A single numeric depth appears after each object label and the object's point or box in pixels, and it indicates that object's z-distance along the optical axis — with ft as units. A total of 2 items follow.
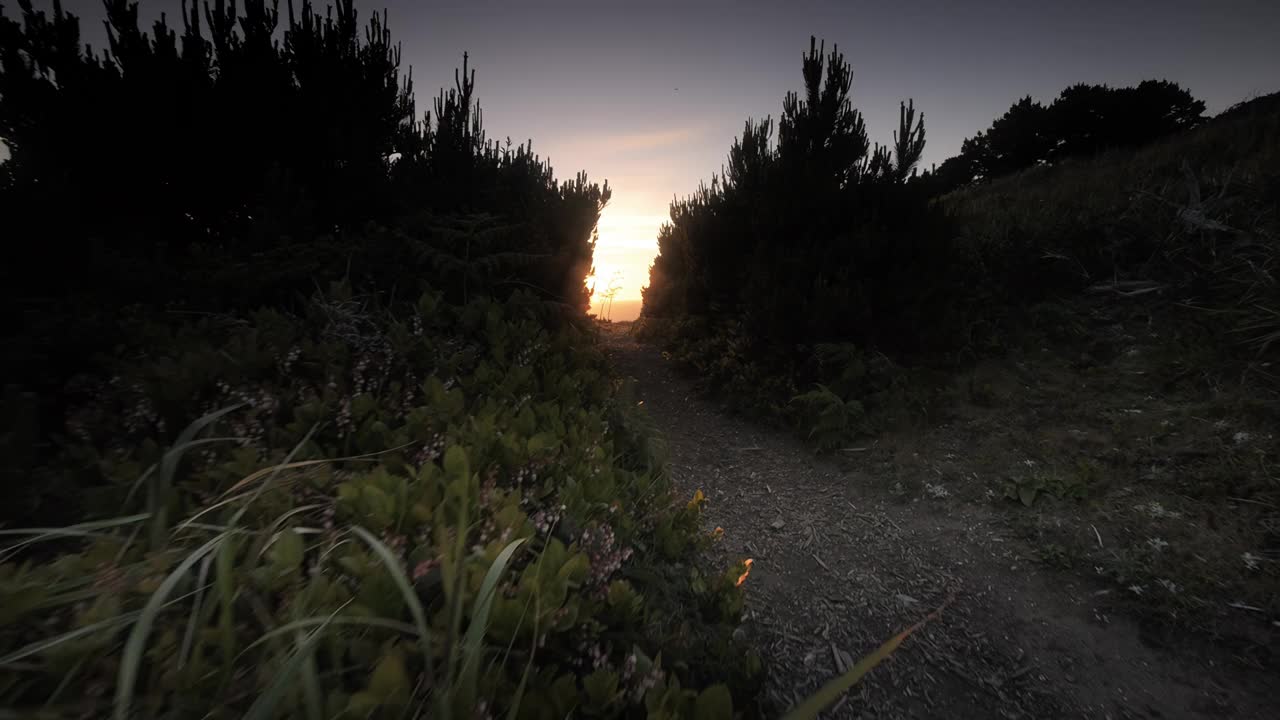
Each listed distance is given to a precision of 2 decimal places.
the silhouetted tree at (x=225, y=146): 11.78
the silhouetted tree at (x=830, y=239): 18.20
